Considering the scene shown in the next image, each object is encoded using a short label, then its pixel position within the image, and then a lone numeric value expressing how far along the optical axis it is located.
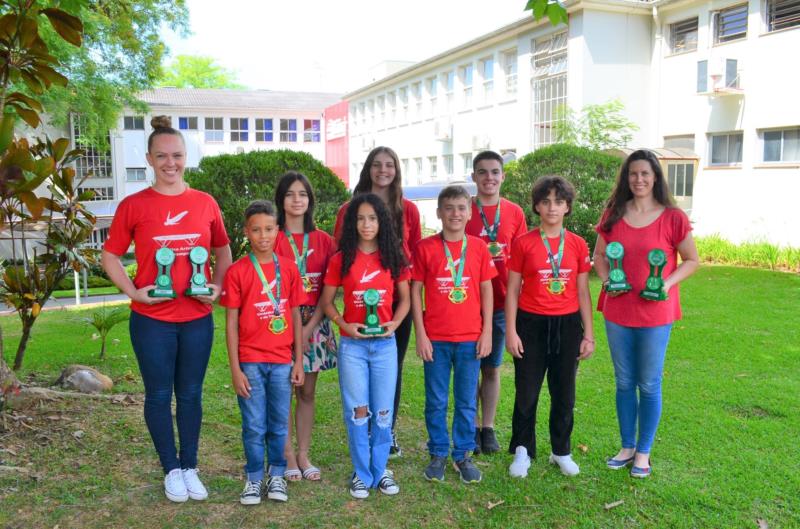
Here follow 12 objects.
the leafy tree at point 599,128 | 16.43
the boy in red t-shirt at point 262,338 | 3.45
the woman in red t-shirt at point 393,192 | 3.97
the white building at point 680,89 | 14.23
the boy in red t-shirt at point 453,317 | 3.75
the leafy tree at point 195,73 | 57.47
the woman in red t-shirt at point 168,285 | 3.34
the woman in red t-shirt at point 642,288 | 3.73
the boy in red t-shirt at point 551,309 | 3.83
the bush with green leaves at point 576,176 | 12.27
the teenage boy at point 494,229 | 4.11
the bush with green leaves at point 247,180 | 10.05
